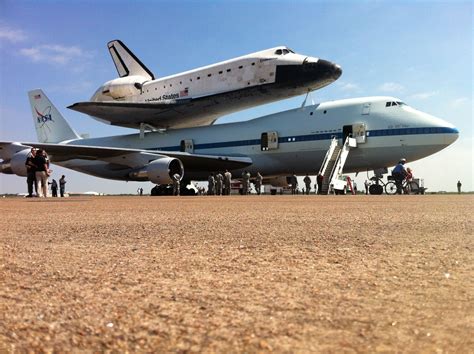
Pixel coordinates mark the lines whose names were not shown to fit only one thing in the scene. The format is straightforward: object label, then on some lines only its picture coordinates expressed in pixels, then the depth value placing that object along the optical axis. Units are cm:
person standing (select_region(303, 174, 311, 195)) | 2107
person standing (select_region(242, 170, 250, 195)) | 1862
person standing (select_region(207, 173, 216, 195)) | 1892
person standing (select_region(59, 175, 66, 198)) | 2497
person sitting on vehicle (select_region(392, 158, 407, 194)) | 1619
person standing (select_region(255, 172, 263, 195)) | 1902
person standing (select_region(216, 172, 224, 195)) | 1795
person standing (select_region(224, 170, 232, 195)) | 1800
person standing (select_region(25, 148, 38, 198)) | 1126
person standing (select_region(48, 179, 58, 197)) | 2717
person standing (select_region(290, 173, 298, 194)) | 2080
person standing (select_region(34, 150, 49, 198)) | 1088
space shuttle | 2033
